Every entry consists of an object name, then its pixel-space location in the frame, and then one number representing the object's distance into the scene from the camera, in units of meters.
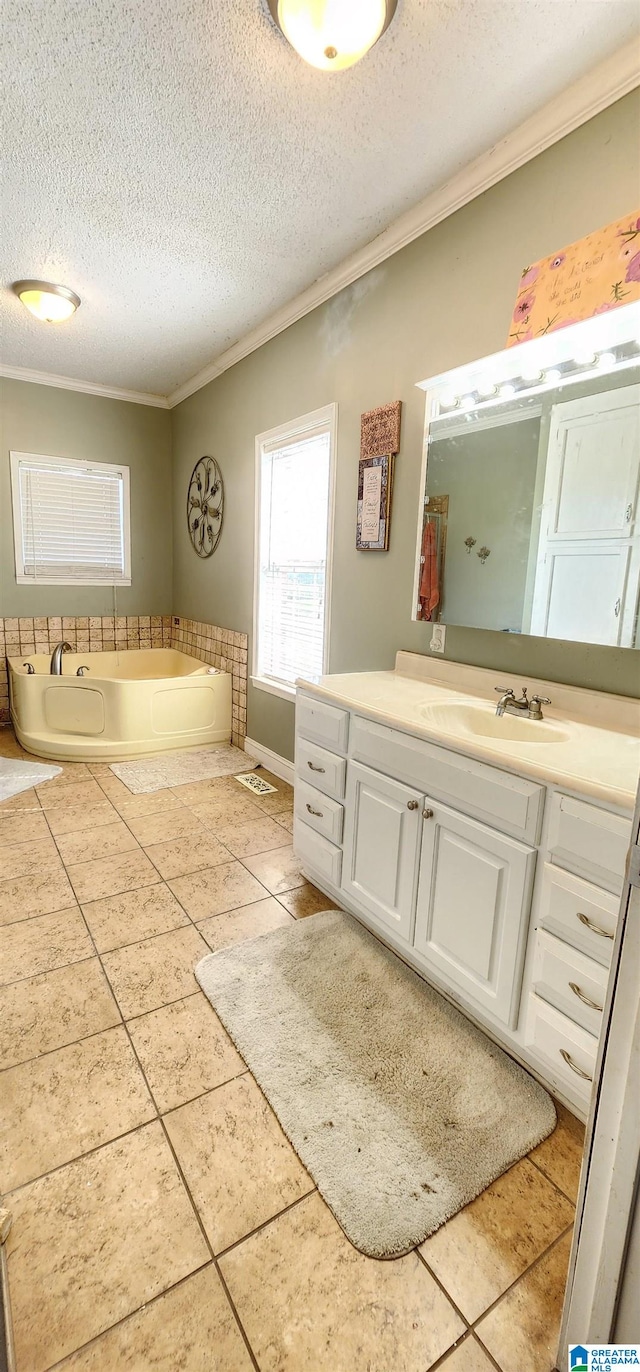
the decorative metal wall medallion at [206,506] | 4.05
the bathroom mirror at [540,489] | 1.59
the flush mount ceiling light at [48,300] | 2.81
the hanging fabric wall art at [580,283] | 1.53
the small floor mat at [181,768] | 3.42
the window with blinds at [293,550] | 2.96
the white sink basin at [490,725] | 1.64
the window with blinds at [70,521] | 4.32
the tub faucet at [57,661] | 4.07
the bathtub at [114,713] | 3.74
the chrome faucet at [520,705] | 1.71
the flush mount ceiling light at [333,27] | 1.34
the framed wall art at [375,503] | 2.42
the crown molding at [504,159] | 1.55
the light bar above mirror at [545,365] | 1.57
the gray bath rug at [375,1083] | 1.19
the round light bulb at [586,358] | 1.65
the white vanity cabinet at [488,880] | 1.21
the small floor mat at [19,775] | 3.23
